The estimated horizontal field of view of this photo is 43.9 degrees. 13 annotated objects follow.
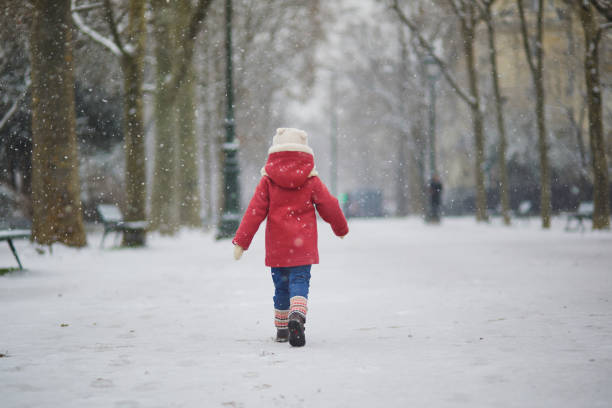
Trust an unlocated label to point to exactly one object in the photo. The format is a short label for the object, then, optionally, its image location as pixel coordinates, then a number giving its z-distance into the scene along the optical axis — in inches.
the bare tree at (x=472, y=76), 971.9
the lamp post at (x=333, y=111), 1553.9
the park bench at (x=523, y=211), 1168.8
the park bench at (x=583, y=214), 798.7
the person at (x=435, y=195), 1125.1
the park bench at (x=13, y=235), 378.9
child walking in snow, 227.1
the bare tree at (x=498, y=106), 943.7
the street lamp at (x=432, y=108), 1112.5
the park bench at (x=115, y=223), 644.1
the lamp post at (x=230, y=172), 745.0
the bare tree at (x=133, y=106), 633.6
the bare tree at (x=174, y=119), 707.4
